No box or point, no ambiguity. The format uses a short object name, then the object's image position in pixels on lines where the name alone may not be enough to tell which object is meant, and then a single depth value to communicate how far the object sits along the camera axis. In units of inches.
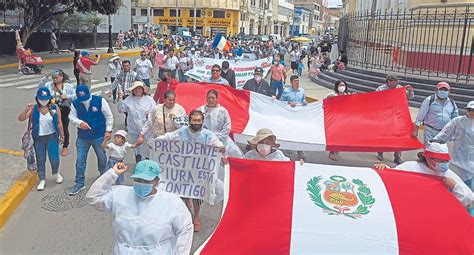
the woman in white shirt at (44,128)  273.4
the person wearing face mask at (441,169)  180.9
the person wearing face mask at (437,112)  312.7
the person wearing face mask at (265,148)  204.1
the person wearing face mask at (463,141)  244.1
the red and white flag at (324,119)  319.0
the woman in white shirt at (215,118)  261.0
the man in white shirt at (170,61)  684.1
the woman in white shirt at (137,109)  291.8
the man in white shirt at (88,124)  265.3
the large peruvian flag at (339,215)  156.2
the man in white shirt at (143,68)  528.4
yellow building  2999.5
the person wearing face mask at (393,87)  362.3
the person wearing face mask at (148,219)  135.1
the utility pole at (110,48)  1420.0
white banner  655.8
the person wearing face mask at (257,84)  420.8
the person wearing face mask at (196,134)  216.2
